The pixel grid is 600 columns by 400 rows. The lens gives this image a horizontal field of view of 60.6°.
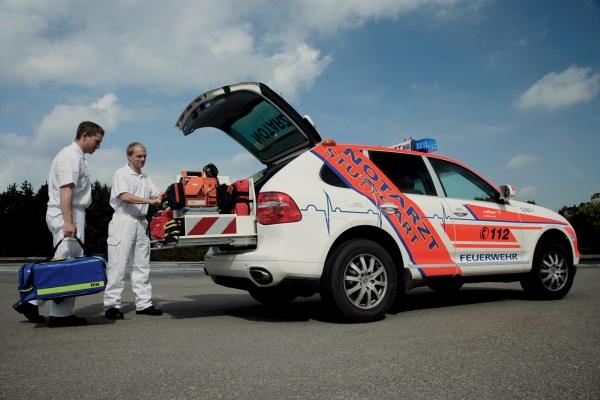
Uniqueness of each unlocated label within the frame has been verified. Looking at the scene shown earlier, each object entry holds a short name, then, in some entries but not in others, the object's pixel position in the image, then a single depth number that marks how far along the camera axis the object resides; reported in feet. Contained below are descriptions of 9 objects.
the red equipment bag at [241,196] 16.15
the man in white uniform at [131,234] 17.38
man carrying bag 15.56
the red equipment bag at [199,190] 16.02
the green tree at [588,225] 116.57
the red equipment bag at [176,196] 15.89
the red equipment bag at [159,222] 17.12
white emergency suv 15.02
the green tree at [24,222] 167.73
